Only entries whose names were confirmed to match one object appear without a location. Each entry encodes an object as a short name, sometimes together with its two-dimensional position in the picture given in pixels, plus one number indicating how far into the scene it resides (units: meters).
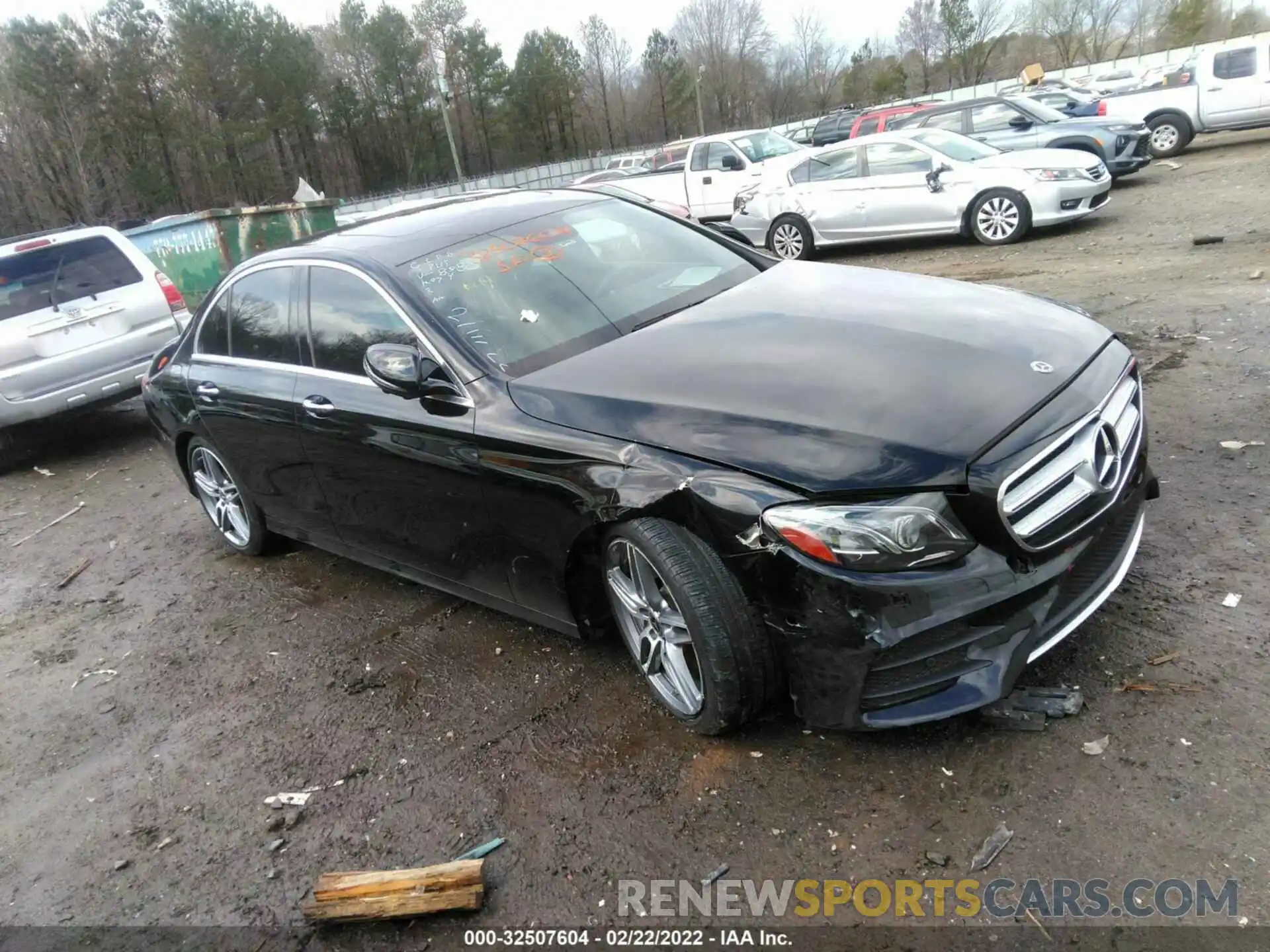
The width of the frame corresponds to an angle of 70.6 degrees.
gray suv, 13.12
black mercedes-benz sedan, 2.43
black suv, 28.69
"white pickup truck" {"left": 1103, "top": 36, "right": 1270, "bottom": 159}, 16.09
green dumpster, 14.35
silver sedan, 10.41
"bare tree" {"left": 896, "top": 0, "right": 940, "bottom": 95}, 68.38
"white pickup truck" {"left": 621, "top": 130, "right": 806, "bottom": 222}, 15.65
